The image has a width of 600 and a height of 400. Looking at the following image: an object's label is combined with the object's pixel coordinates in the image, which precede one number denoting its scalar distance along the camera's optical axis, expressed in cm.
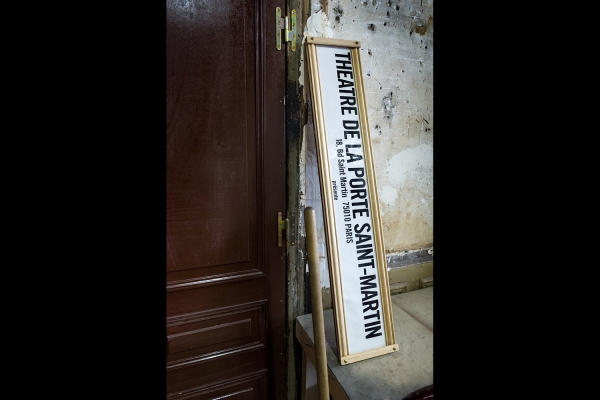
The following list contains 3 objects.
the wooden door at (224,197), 152
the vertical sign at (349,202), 149
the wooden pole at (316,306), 119
